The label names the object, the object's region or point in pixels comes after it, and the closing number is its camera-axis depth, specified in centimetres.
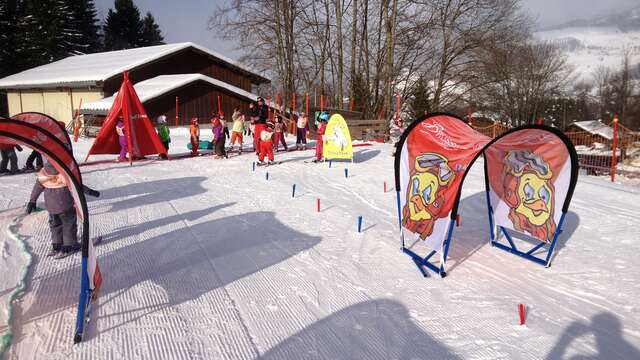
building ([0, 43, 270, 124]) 2652
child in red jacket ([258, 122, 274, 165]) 1350
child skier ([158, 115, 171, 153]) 1488
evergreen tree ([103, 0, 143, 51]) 6344
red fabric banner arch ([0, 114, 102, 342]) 366
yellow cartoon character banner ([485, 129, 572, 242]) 568
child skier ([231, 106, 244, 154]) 1583
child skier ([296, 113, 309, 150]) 1778
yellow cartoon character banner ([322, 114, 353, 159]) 1362
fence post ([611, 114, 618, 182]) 1248
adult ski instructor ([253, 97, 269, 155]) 1388
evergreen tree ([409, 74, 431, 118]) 2732
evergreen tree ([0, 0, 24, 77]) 4209
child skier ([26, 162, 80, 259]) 519
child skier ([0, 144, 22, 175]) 1110
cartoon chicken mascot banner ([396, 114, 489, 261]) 527
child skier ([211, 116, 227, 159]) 1468
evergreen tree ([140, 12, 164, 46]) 6575
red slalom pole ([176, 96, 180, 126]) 2583
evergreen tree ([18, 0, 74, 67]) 4350
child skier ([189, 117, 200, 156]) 1540
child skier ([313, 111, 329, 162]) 1412
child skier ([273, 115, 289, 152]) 1683
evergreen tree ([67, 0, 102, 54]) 5393
